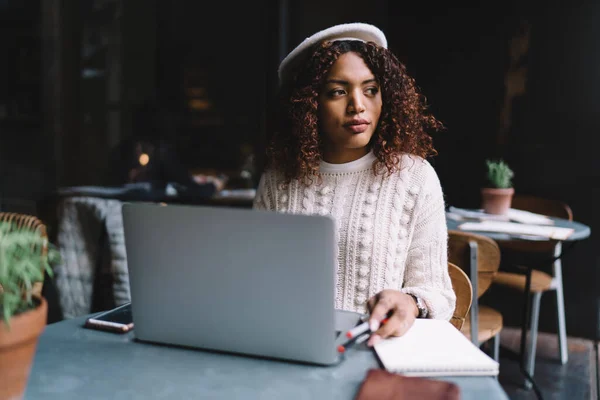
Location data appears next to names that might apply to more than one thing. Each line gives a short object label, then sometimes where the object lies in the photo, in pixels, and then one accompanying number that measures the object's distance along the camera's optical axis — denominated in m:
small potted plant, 2.79
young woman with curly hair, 1.42
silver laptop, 0.80
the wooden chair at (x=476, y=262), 2.09
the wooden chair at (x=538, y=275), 2.95
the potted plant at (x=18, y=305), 0.63
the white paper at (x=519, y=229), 2.43
